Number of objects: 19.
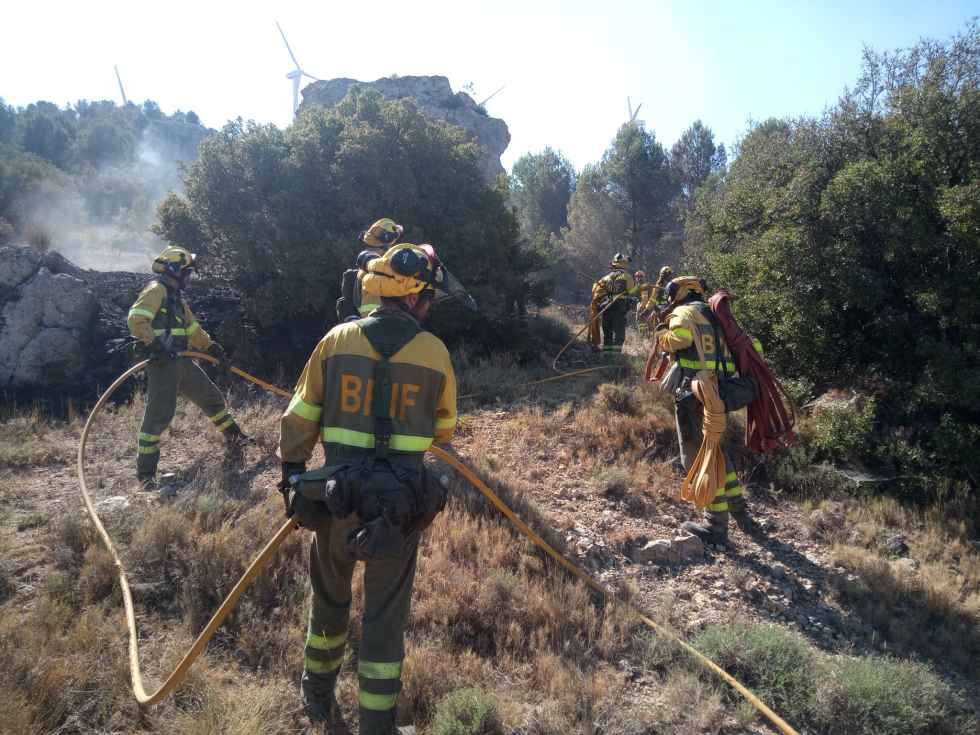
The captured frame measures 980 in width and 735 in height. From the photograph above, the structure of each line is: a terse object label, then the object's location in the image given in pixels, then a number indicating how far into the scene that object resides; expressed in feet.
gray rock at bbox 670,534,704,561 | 15.85
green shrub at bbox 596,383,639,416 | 24.73
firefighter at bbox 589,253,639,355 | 34.73
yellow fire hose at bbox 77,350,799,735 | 9.00
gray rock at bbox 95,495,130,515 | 16.02
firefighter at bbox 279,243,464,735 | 8.36
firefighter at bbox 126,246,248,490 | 18.45
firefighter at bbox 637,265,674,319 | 32.44
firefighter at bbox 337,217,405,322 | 18.46
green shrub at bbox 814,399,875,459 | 20.97
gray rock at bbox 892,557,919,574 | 15.86
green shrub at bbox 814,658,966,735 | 10.25
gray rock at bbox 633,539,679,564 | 15.61
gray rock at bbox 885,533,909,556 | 17.01
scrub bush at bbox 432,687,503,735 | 9.37
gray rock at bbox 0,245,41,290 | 27.89
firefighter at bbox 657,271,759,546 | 16.07
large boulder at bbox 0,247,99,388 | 26.84
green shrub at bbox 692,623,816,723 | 10.82
